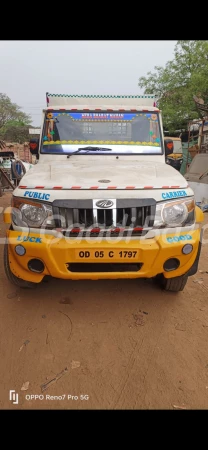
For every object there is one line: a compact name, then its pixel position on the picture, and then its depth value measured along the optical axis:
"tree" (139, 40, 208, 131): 15.95
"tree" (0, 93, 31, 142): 36.62
